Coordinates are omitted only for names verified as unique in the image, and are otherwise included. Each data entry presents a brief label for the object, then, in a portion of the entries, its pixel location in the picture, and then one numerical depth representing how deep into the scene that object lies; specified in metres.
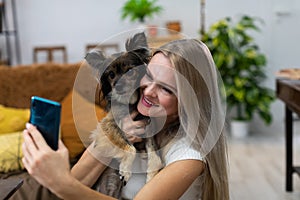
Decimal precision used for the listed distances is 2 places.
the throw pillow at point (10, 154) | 2.35
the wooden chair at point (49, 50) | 4.96
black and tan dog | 1.04
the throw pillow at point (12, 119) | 2.61
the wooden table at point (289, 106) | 2.71
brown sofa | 2.84
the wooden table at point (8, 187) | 1.08
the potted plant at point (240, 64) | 4.45
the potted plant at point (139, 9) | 4.54
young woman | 1.02
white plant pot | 4.62
